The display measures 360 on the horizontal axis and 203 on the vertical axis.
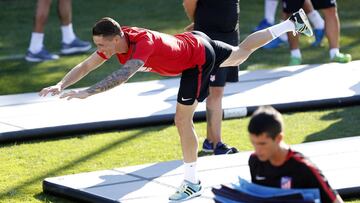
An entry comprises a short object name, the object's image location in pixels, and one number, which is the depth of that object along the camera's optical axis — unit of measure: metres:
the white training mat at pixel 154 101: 16.50
